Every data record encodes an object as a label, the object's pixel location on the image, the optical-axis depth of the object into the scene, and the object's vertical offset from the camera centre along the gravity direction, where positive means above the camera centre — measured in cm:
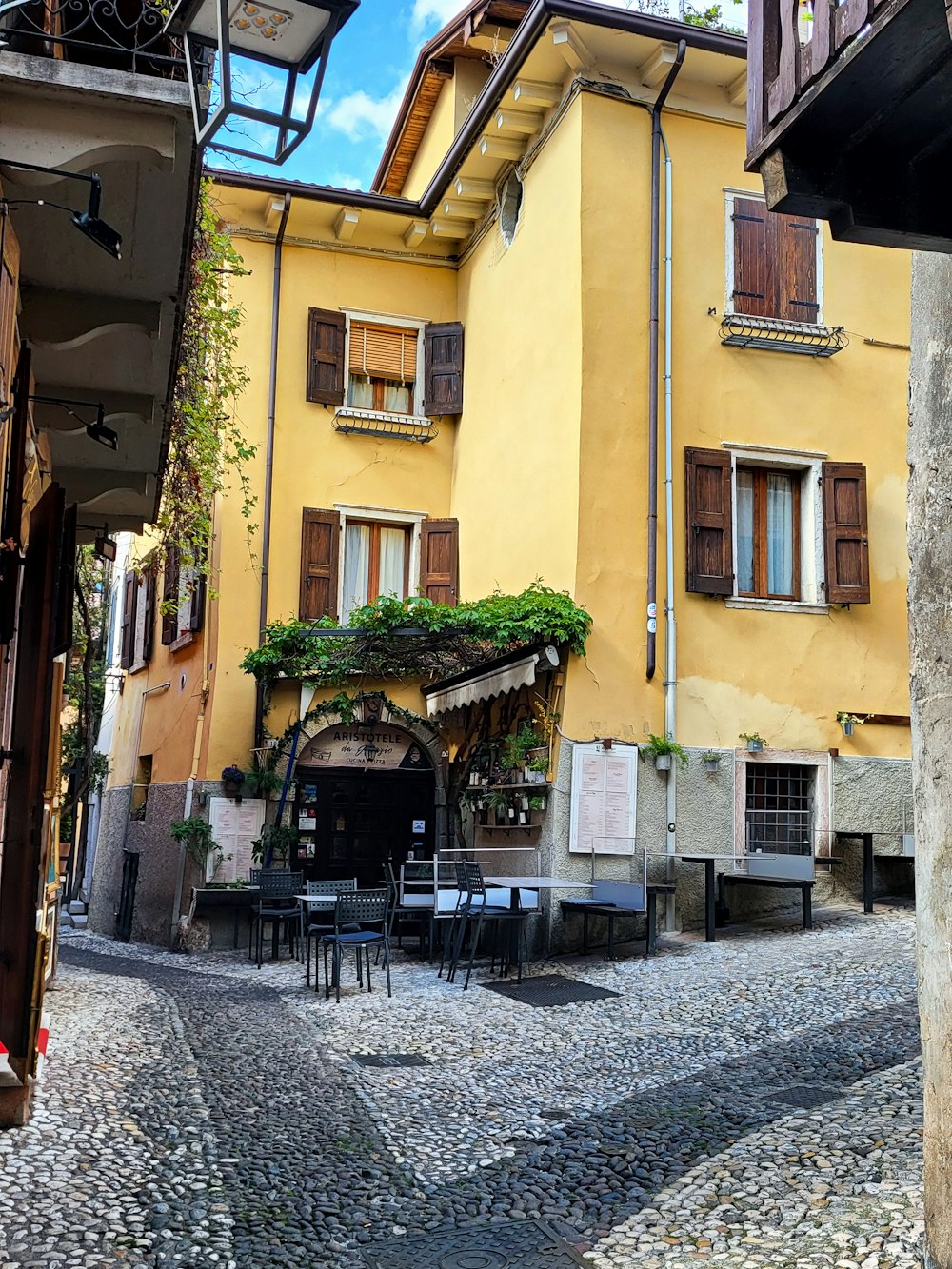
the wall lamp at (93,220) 484 +227
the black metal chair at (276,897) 1312 -112
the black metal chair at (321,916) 1102 -113
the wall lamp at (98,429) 720 +214
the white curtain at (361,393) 1744 +573
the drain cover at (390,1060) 792 -172
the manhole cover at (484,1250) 444 -168
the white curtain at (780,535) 1444 +324
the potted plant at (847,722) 1397 +100
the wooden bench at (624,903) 1165 -99
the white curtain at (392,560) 1736 +336
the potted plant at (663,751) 1315 +57
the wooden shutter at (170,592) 1785 +302
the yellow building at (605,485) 1345 +389
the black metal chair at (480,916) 1102 -105
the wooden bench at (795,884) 1212 -77
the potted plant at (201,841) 1538 -63
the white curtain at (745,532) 1420 +321
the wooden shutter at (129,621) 2186 +308
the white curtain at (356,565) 1712 +324
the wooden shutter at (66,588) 771 +125
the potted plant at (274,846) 1544 -67
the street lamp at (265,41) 458 +292
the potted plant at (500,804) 1404 -5
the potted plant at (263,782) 1561 +14
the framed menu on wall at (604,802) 1280 +1
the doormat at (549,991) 995 -161
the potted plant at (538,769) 1309 +34
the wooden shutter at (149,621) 2025 +282
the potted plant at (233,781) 1555 +14
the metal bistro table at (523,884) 1131 -78
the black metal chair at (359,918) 1041 -105
